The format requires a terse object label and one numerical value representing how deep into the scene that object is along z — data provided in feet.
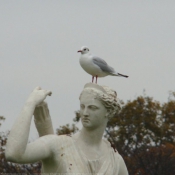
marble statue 51.06
